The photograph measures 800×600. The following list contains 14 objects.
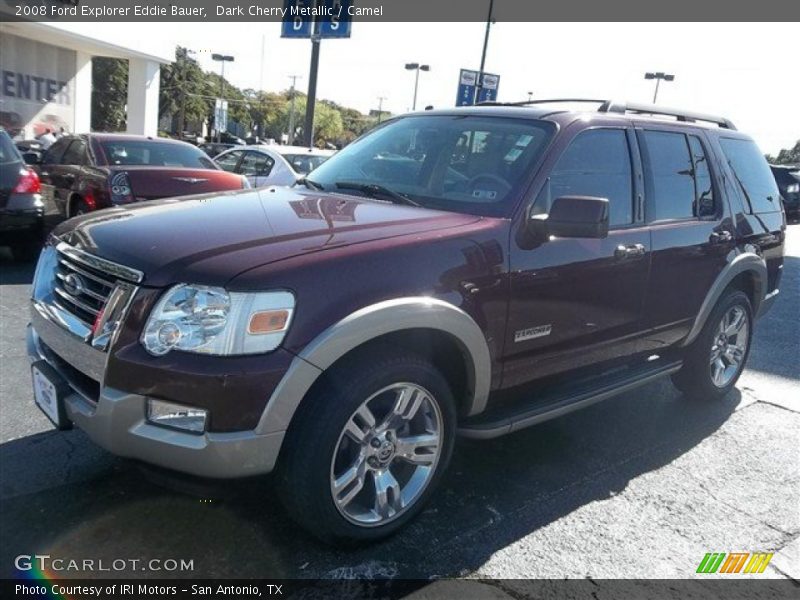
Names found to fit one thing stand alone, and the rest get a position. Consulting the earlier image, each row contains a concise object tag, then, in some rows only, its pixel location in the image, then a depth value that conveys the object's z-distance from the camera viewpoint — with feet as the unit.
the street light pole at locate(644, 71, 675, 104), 152.87
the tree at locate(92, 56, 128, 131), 173.78
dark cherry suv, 7.86
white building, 72.84
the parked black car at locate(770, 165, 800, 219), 57.82
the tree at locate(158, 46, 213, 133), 224.12
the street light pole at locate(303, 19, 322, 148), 45.53
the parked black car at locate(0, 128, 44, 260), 23.54
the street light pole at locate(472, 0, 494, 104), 51.37
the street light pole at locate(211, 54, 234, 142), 200.13
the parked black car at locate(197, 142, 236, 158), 70.90
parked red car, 24.13
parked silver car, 33.68
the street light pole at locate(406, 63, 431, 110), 155.22
